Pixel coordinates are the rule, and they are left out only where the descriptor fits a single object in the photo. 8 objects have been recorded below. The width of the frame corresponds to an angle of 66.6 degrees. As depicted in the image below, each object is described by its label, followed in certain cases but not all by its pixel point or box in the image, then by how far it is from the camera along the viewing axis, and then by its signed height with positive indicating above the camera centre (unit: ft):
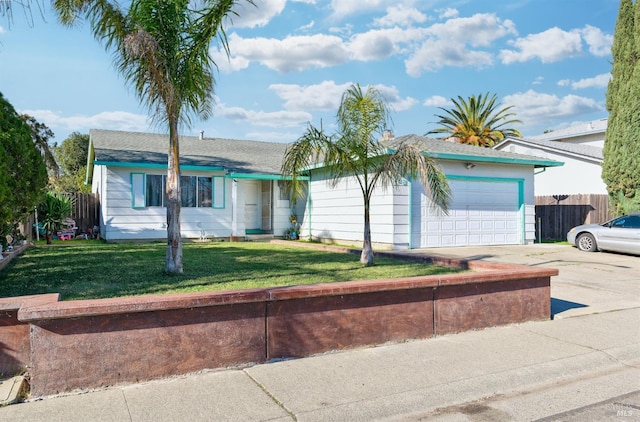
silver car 47.71 -2.56
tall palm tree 25.11 +8.74
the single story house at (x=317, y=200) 50.47 +1.48
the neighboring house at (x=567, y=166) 77.82 +7.35
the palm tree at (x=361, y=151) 30.25 +3.93
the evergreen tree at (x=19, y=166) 24.71 +2.79
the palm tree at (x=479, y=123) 121.08 +22.39
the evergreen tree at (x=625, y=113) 57.36 +11.76
